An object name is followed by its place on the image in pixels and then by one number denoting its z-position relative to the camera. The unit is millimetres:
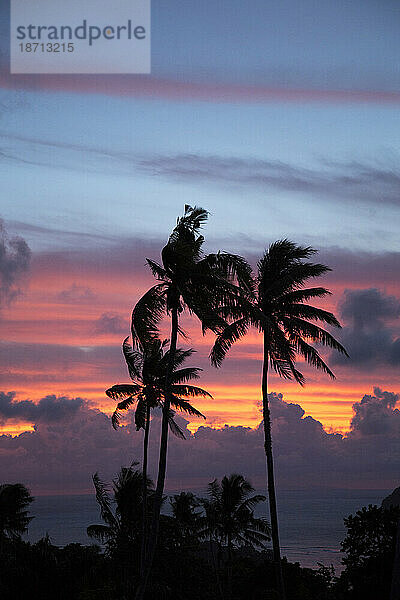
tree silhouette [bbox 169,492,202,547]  51125
